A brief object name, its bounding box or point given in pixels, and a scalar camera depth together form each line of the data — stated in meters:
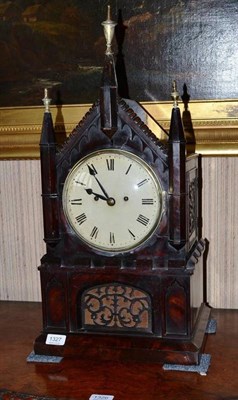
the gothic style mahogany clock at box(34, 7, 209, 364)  1.29
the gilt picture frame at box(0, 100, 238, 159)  1.66
